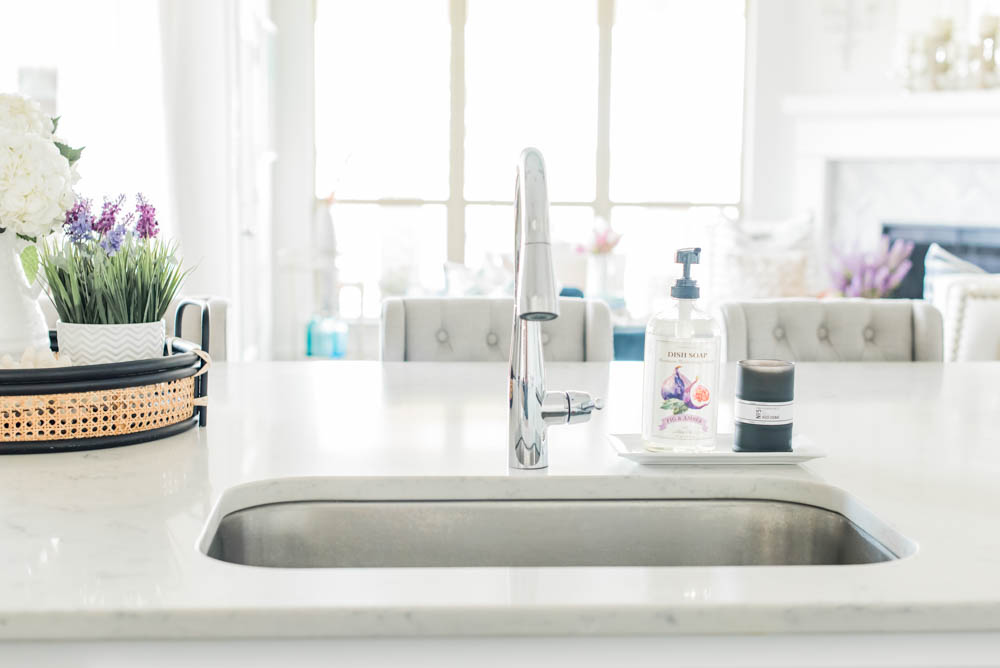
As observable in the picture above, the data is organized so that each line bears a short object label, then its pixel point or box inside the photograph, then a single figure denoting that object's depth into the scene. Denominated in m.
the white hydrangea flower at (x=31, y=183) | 1.15
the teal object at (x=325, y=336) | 6.51
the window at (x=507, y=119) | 6.91
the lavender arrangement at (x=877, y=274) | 4.18
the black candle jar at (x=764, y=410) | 1.15
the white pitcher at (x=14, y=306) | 1.28
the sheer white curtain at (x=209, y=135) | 5.01
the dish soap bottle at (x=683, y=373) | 1.11
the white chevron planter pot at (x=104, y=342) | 1.25
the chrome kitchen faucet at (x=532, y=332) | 1.03
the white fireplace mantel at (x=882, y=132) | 5.85
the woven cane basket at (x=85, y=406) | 1.15
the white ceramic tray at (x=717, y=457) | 1.13
